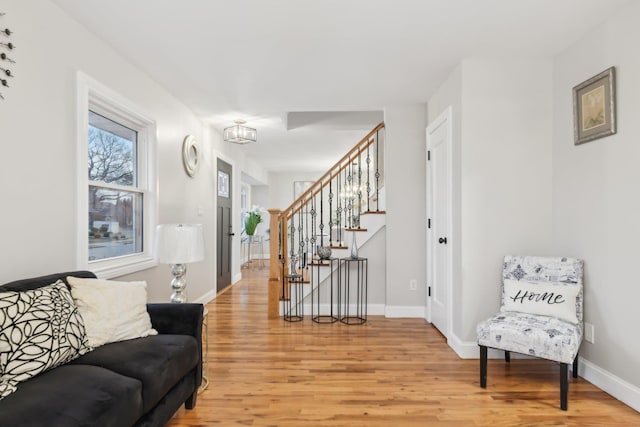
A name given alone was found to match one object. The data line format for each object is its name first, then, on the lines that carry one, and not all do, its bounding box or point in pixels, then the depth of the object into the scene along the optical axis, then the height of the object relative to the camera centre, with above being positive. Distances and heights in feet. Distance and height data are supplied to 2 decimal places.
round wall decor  14.11 +2.41
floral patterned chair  7.68 -2.33
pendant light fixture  15.94 +3.55
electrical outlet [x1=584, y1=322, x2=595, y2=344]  8.63 -2.74
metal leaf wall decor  6.43 +2.81
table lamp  8.37 -0.67
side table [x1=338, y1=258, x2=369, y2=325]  14.64 -2.73
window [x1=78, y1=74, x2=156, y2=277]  8.41 +0.89
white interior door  11.38 -0.19
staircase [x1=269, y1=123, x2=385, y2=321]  14.55 -1.88
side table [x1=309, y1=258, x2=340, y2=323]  14.48 -2.81
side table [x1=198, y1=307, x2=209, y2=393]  8.29 -3.81
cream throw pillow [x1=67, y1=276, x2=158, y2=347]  6.46 -1.69
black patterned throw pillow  4.94 -1.69
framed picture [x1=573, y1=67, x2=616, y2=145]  8.01 +2.47
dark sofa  4.36 -2.28
